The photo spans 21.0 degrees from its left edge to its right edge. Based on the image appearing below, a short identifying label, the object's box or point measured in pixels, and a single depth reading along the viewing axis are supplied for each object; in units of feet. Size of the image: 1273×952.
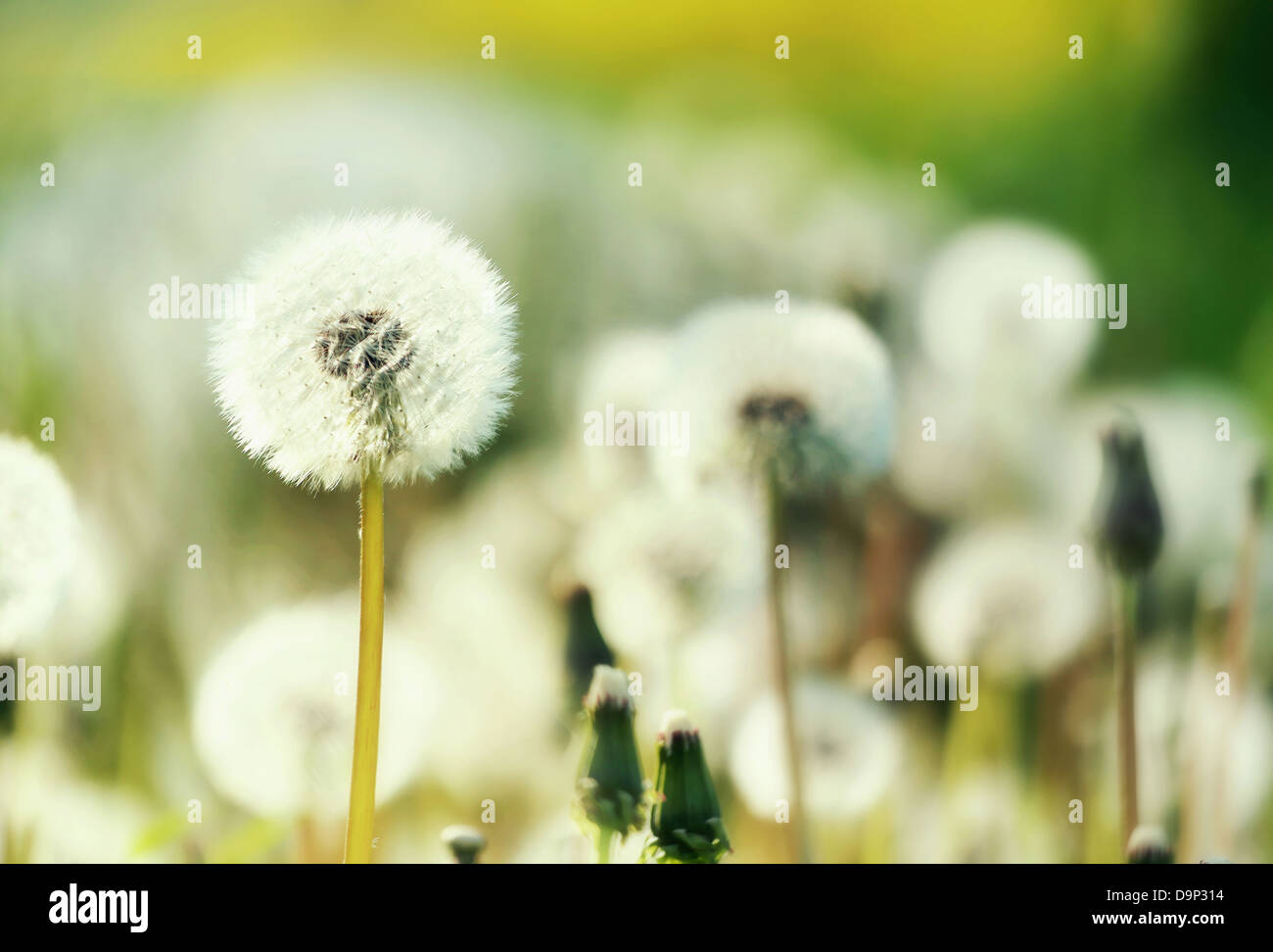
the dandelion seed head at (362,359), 1.70
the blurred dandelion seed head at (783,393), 1.80
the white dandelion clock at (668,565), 1.81
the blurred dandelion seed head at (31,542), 1.81
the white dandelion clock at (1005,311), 1.82
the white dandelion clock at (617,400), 1.82
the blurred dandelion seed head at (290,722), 1.81
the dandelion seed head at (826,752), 1.82
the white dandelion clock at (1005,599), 1.82
